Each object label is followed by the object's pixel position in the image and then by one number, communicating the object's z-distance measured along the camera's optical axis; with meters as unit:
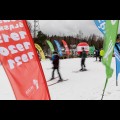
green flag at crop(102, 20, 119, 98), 4.38
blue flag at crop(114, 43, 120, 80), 7.13
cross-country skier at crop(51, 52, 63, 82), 10.39
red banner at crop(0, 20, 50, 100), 3.10
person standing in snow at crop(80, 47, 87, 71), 13.78
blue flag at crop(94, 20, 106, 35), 5.29
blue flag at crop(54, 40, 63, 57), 23.32
